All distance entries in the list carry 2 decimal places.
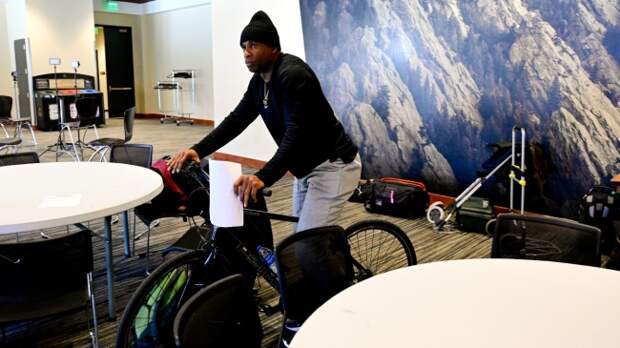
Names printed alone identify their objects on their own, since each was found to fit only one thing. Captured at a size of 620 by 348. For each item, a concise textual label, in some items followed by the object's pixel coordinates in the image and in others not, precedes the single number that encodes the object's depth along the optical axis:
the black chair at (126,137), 5.55
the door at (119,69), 13.55
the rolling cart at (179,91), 12.55
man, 2.13
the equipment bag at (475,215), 4.46
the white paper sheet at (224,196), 1.89
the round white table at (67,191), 2.04
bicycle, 1.91
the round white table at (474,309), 1.12
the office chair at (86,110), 6.64
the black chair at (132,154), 3.59
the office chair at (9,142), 5.79
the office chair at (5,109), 7.27
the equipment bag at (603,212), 3.79
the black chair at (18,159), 3.33
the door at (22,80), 10.92
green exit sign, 13.04
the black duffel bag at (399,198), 4.90
